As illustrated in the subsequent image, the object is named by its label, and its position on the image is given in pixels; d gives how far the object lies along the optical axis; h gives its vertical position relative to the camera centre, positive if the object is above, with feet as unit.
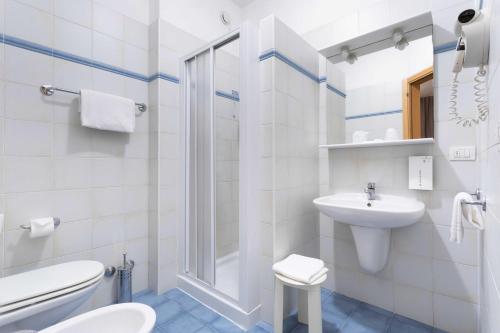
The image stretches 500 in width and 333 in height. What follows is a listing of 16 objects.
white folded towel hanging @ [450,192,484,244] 3.20 -0.69
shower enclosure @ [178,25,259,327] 4.94 -0.27
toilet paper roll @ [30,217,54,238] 4.33 -1.10
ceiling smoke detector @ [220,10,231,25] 7.88 +4.93
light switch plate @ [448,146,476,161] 4.31 +0.22
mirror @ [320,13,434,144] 4.80 +1.79
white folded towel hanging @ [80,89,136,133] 4.96 +1.21
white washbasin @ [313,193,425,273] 4.09 -0.93
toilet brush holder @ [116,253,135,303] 5.48 -2.67
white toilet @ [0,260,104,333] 3.36 -1.91
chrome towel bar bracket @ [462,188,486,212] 2.98 -0.49
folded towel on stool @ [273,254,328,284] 4.10 -1.86
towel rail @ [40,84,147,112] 4.66 +1.53
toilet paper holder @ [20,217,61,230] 4.38 -1.08
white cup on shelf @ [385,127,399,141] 5.06 +0.66
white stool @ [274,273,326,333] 4.05 -2.36
